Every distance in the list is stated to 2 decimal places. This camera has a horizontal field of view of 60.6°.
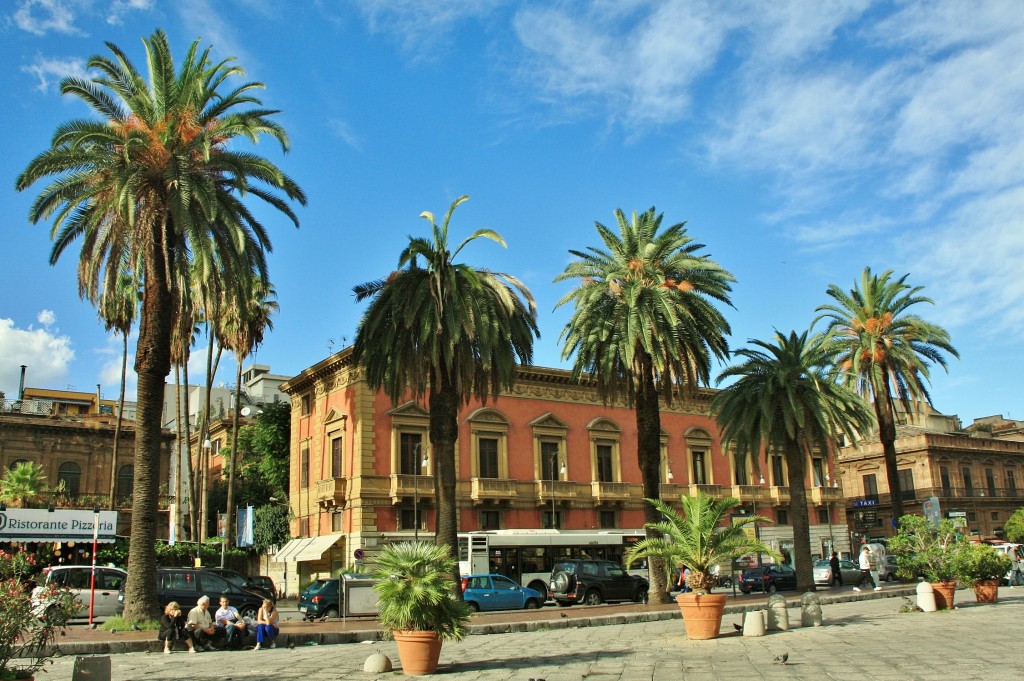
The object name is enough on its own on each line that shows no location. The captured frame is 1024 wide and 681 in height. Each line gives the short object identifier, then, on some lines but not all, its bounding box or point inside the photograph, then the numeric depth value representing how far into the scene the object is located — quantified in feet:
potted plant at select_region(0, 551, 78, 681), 31.48
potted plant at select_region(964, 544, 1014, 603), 76.69
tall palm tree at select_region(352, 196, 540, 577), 85.61
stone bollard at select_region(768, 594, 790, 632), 63.41
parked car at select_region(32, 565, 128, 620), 79.61
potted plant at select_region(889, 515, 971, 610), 74.23
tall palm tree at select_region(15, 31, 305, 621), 70.64
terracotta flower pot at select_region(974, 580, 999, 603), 78.59
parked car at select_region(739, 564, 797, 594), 120.67
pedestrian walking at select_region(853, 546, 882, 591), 116.06
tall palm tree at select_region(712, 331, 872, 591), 102.83
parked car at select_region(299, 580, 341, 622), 85.87
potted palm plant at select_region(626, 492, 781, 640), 58.23
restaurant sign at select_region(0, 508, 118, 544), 110.22
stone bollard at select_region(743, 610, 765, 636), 59.77
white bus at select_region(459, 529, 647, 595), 112.78
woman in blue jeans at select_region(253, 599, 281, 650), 60.54
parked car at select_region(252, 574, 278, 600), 110.32
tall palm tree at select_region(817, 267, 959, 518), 118.11
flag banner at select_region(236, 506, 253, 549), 110.93
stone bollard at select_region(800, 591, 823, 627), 66.08
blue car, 90.79
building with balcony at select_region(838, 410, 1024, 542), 207.31
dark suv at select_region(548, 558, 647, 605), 100.22
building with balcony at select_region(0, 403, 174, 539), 177.99
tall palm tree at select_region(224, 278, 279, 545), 141.59
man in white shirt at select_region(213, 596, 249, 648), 60.13
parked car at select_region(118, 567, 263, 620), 75.46
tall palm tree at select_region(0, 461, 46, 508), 152.56
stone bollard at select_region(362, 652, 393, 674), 45.14
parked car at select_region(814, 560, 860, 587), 128.88
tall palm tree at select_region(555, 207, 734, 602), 92.32
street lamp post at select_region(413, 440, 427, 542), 123.86
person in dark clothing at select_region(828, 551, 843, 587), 126.11
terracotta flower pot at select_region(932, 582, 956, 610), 73.41
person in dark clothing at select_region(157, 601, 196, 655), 58.18
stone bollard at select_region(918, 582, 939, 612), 72.59
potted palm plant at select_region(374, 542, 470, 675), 44.93
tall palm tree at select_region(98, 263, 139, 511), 86.37
